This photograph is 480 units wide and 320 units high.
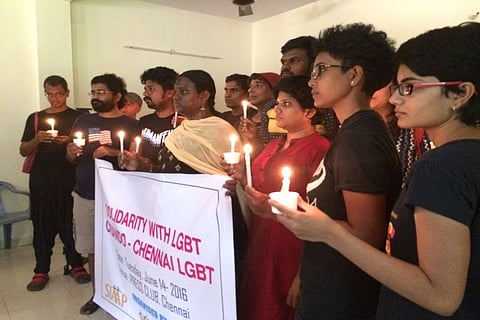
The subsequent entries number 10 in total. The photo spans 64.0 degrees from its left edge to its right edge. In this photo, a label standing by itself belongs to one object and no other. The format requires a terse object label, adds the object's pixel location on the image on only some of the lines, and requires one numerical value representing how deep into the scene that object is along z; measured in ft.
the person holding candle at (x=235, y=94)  12.01
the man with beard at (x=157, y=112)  8.14
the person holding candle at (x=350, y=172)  3.22
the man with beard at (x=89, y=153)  8.59
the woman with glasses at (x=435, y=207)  2.28
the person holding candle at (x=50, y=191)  10.53
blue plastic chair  13.02
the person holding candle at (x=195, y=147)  5.73
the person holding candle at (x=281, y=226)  5.02
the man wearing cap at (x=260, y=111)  7.50
